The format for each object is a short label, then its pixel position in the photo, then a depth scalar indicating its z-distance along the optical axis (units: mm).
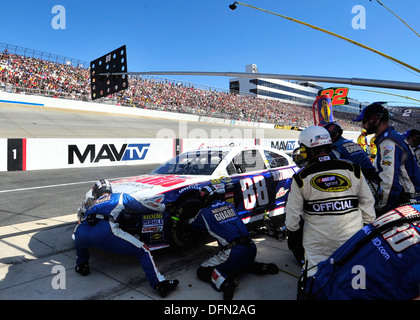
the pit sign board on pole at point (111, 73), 6986
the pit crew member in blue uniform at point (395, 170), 3027
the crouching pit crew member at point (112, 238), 2871
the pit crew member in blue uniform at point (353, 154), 3576
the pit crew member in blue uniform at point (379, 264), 1497
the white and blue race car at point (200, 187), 3500
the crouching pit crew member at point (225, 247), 3029
